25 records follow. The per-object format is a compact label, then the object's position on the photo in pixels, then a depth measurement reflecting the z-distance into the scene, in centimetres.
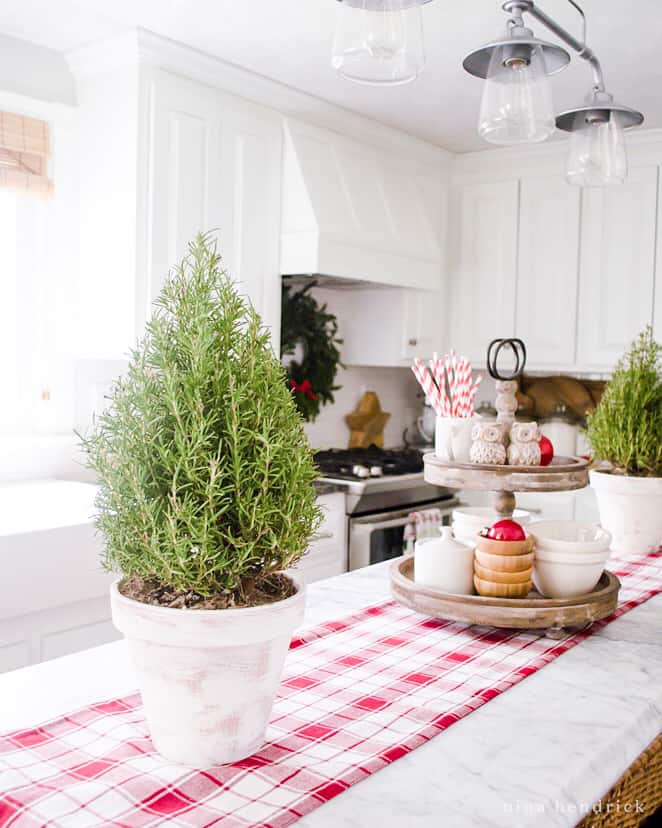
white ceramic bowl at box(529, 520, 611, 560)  129
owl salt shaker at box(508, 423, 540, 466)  134
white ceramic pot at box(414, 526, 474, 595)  129
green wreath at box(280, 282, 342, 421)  358
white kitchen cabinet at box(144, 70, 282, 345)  275
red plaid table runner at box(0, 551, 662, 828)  76
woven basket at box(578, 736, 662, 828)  89
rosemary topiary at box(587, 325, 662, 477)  179
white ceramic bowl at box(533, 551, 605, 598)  129
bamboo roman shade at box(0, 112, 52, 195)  272
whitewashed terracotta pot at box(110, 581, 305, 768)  79
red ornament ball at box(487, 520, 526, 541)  128
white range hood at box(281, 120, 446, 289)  316
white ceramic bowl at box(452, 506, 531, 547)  144
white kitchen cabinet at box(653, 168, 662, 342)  347
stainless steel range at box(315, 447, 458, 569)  321
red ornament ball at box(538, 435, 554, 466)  140
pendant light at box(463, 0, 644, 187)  135
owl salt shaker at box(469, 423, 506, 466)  134
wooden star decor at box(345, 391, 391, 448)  407
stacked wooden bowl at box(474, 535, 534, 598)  127
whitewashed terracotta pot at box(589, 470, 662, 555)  178
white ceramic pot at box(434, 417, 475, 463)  138
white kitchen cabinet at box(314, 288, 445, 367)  384
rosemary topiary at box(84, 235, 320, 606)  80
